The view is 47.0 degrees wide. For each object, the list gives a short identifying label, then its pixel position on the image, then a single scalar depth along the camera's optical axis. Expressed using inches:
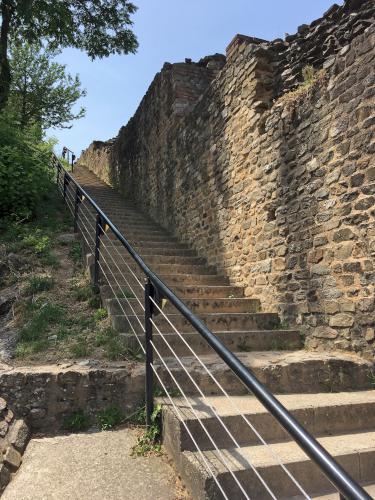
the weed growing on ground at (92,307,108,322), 168.2
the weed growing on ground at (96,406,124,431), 119.1
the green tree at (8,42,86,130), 706.2
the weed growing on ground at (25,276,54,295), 191.3
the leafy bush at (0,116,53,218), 282.7
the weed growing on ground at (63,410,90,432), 118.6
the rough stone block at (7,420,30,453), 107.4
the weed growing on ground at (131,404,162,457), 107.3
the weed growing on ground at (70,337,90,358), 137.6
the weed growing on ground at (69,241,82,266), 231.2
